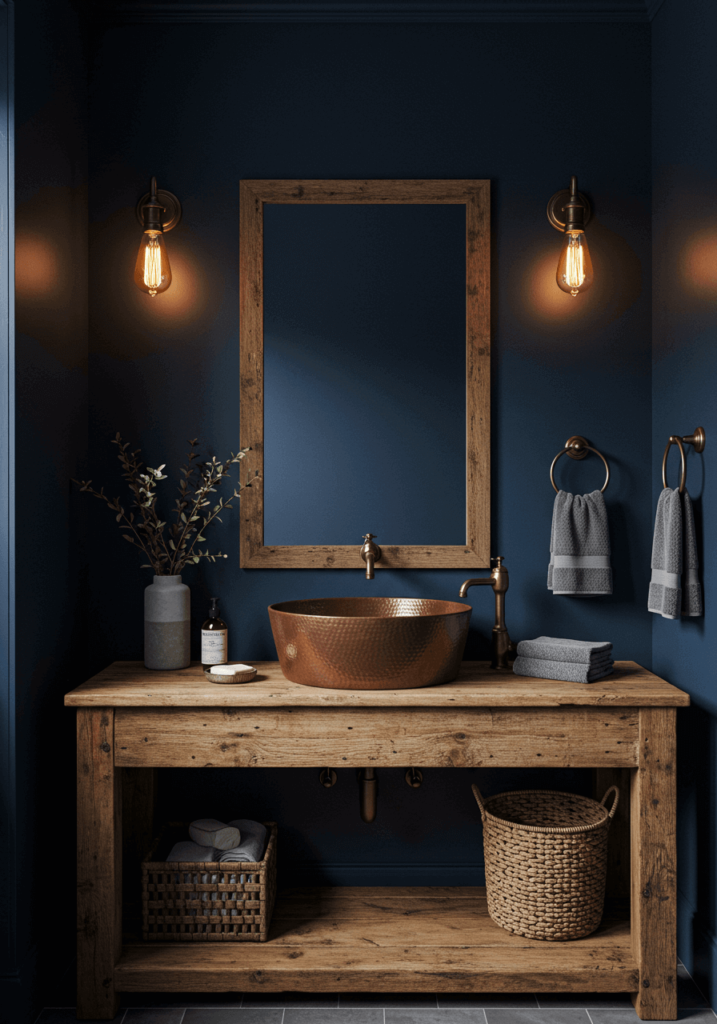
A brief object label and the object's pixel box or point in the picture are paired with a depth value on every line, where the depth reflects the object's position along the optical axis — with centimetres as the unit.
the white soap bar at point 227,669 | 198
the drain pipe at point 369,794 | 221
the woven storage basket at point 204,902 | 198
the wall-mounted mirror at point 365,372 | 233
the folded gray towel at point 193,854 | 202
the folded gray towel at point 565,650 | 198
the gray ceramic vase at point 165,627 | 217
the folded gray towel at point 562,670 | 197
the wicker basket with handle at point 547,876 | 195
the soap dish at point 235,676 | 197
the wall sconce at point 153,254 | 224
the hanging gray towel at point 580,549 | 225
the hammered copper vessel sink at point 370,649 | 185
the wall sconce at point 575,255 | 223
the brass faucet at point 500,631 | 218
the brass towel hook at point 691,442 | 202
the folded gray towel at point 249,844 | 204
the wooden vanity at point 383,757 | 187
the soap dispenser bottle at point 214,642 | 215
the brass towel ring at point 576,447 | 233
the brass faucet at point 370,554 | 225
